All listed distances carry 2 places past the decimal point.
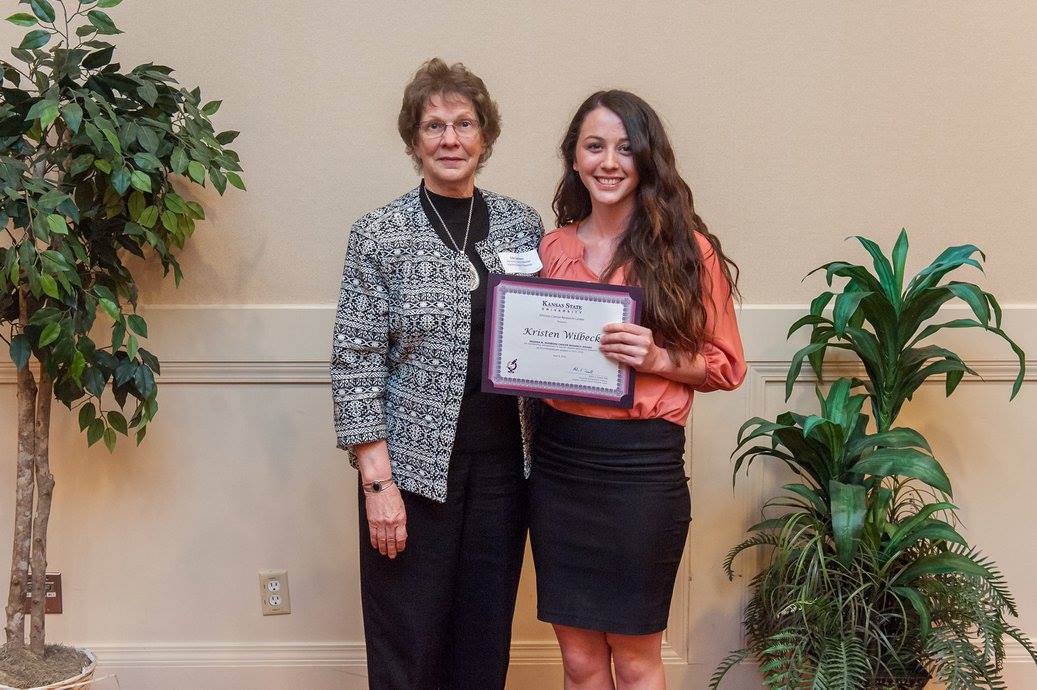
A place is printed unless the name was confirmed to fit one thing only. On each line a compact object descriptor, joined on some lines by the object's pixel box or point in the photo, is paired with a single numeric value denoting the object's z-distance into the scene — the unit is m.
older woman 1.82
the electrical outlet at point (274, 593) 2.67
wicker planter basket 2.18
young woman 1.77
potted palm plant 2.13
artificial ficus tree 1.98
